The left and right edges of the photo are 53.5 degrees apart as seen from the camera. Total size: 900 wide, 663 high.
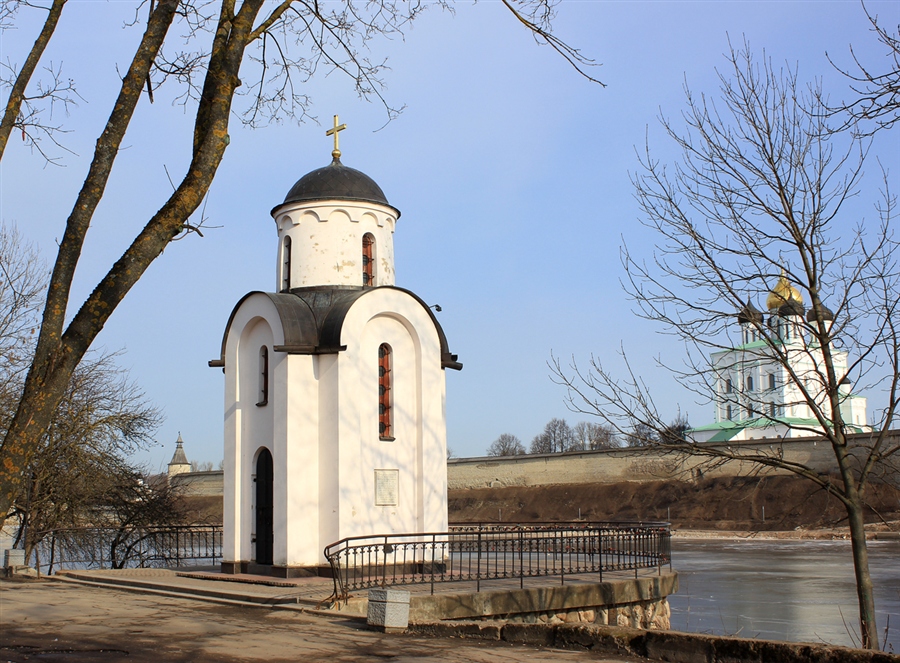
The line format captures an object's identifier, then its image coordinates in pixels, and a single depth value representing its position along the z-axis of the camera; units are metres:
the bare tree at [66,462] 19.67
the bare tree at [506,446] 116.77
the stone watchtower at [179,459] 90.90
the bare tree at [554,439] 112.62
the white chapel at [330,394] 15.34
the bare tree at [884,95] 6.76
